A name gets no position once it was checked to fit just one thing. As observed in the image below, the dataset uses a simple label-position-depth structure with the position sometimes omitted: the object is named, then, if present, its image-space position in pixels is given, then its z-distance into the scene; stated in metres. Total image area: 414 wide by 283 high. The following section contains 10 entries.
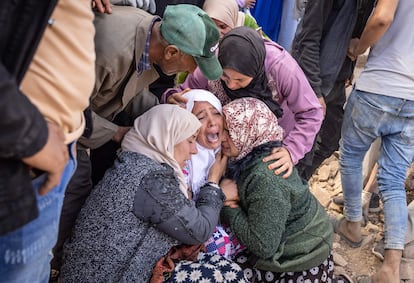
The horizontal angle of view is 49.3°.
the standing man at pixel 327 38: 2.52
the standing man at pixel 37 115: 0.91
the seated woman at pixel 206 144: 2.19
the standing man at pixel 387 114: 2.43
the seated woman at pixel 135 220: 1.72
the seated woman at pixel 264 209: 2.06
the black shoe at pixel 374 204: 3.51
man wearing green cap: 1.67
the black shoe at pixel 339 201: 3.54
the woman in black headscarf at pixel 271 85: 2.19
